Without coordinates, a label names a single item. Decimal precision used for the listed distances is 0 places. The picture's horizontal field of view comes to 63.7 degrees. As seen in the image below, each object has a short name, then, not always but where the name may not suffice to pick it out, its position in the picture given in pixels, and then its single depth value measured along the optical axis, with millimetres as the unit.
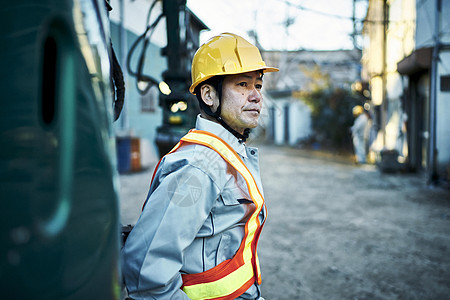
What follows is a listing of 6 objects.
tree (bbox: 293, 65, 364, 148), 17219
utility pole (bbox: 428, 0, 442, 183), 8610
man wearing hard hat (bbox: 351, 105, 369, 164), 13406
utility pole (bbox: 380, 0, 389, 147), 13241
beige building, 8789
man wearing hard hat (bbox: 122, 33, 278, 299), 1272
